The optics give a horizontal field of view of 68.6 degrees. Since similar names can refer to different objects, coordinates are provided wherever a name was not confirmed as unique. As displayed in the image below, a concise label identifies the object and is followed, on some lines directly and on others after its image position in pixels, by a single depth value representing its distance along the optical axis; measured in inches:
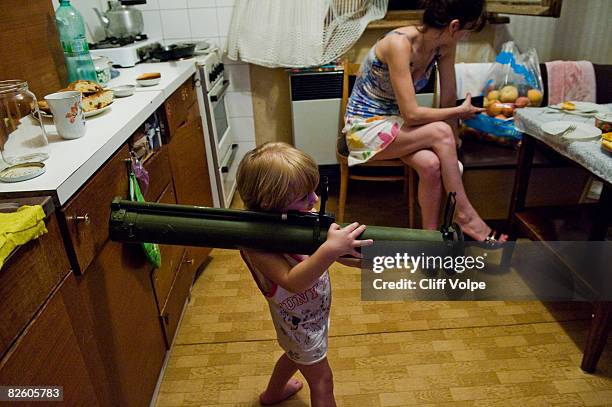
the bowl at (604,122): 59.2
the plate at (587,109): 66.4
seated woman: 70.1
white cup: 41.9
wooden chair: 85.6
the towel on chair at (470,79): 89.9
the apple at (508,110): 83.7
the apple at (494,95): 86.0
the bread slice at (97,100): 49.2
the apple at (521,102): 84.2
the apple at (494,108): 84.0
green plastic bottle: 58.9
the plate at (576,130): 57.6
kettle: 84.0
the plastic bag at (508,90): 83.8
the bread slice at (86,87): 51.0
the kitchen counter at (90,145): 33.8
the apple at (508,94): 84.8
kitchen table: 54.7
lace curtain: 93.4
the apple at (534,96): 85.7
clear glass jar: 38.6
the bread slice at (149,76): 65.9
